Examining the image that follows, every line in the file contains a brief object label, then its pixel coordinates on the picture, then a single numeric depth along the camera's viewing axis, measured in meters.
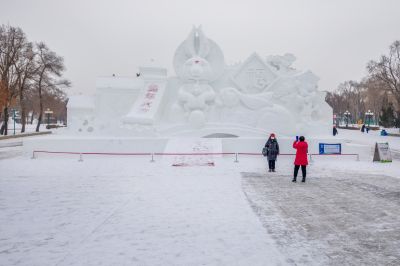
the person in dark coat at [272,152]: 11.41
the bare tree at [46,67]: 34.59
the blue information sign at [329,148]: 15.15
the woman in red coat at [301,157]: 9.58
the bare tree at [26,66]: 31.56
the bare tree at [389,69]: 38.10
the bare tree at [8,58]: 29.45
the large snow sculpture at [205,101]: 17.08
